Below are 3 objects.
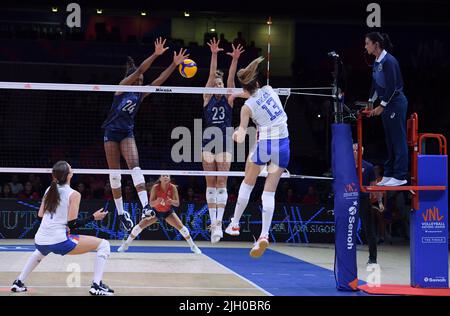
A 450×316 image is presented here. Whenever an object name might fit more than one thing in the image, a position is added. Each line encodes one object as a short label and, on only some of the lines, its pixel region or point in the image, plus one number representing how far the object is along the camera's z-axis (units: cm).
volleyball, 1157
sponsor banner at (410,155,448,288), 1062
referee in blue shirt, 1021
